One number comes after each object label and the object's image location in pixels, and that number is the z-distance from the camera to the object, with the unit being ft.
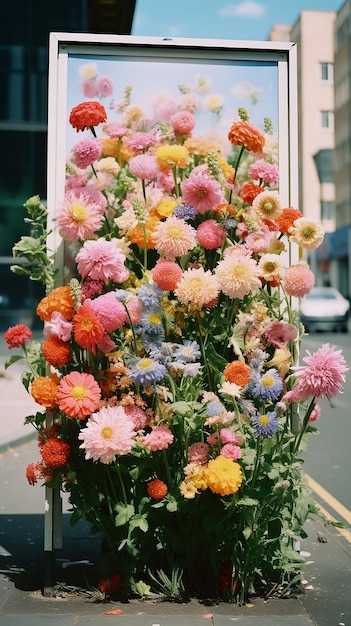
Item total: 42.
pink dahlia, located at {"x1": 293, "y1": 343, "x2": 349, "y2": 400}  15.31
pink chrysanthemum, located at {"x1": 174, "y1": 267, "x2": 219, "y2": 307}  15.70
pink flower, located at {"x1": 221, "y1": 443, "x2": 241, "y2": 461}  15.25
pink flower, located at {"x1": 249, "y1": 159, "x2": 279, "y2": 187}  17.25
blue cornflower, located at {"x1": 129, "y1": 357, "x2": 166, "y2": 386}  15.46
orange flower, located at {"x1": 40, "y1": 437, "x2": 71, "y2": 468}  15.98
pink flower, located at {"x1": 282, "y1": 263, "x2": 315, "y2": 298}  15.97
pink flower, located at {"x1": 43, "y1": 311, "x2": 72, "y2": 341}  16.02
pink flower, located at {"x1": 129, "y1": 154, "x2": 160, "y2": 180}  16.94
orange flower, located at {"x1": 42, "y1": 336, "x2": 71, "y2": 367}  16.05
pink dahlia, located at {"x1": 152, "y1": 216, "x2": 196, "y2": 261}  15.97
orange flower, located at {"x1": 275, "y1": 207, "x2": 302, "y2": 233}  16.57
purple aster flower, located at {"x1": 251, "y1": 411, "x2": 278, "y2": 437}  15.37
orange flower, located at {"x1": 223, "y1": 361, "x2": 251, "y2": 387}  15.64
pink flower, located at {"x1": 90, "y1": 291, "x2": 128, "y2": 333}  15.66
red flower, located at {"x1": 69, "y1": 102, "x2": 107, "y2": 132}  16.52
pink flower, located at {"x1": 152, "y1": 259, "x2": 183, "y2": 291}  15.96
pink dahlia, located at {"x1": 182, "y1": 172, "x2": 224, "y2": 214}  16.44
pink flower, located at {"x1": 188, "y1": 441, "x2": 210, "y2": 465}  15.69
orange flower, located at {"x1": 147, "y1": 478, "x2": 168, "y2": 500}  15.53
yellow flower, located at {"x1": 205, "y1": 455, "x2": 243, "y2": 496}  14.96
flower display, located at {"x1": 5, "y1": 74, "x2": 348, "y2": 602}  15.58
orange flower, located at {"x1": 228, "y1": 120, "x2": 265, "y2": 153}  16.40
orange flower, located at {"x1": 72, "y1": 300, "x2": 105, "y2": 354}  15.53
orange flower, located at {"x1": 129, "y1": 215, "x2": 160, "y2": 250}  16.62
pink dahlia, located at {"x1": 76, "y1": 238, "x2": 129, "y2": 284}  15.94
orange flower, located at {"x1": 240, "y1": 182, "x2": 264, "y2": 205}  16.96
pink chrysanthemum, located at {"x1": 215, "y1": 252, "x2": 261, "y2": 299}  15.61
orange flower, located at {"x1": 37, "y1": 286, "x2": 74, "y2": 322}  16.14
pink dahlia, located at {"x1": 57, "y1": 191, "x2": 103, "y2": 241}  16.31
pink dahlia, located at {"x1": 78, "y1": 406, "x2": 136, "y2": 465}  15.15
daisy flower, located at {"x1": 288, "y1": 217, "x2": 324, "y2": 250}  16.22
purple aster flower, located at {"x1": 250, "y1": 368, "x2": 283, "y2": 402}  15.63
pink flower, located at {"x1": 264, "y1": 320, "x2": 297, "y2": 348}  16.34
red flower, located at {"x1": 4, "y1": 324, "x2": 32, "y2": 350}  16.66
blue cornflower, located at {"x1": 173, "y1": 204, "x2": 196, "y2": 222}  16.49
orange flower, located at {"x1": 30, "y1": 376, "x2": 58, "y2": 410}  15.99
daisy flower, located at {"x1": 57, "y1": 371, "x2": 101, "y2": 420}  15.47
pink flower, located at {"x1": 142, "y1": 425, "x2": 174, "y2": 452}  15.39
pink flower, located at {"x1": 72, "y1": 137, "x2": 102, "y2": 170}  16.69
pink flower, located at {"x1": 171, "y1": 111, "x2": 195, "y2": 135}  17.80
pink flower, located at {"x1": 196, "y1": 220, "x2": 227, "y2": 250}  16.31
